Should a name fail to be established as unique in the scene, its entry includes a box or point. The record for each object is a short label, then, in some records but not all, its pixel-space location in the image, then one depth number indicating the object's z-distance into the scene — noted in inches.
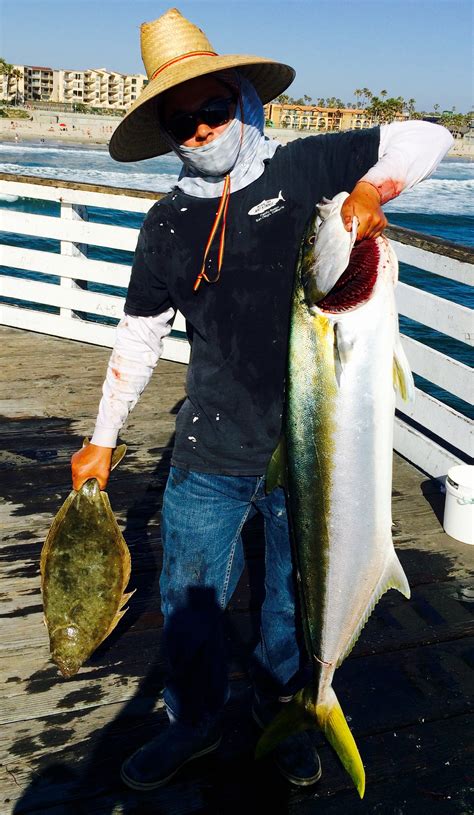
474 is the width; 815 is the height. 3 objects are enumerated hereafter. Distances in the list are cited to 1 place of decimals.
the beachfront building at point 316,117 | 7155.5
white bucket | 171.9
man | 93.8
